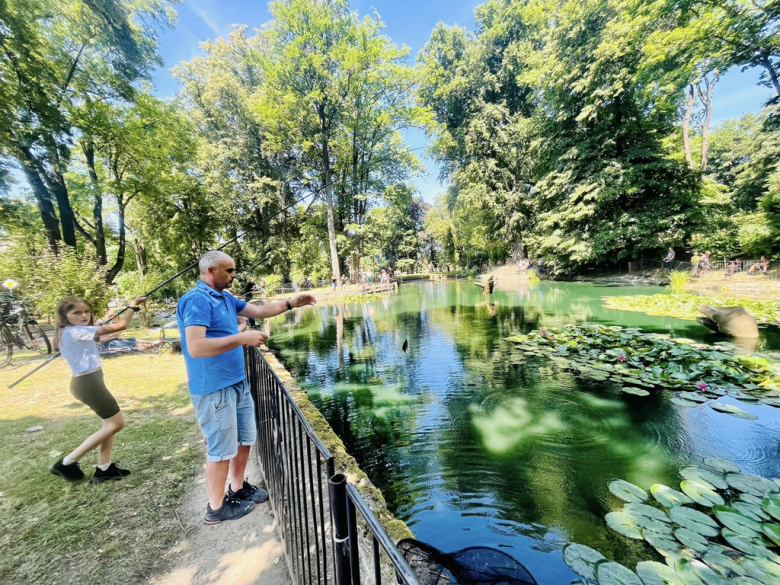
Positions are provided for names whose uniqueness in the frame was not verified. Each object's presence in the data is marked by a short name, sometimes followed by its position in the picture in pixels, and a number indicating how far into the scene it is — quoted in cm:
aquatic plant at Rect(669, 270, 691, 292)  1277
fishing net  178
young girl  252
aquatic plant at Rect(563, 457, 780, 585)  185
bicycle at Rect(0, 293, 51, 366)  699
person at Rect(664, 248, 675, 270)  1623
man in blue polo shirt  183
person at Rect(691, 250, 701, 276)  1474
